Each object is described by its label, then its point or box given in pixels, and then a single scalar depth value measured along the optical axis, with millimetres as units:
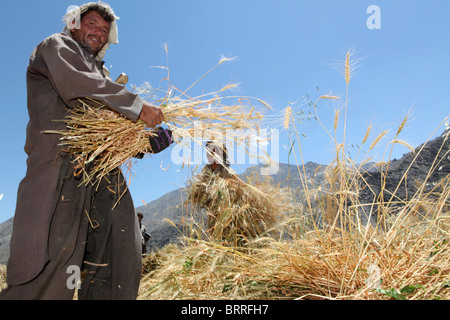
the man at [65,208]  1266
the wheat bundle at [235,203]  3312
